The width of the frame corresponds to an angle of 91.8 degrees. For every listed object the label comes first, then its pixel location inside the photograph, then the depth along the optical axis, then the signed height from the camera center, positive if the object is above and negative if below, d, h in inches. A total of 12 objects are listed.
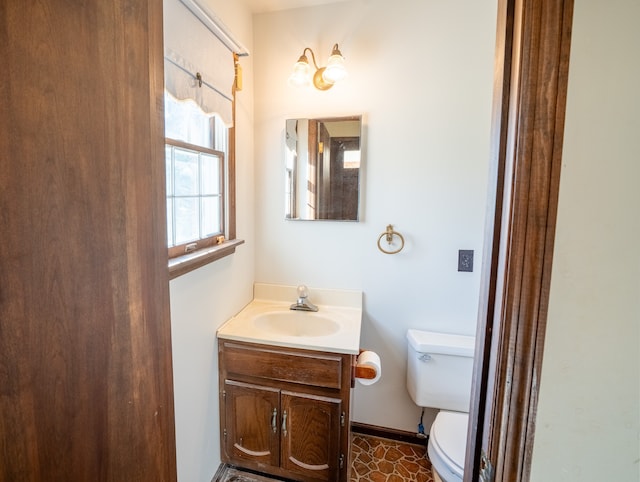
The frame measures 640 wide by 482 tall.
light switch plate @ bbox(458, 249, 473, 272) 70.1 -11.0
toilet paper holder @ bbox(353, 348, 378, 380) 61.6 -32.3
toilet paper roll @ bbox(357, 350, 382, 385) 61.7 -31.0
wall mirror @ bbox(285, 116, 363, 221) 71.9 +9.4
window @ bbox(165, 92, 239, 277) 49.7 +3.6
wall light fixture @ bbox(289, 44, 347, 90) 64.9 +29.3
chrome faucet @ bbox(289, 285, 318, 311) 74.7 -22.9
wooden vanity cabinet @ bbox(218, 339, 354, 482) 59.3 -40.2
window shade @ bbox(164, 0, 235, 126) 44.0 +22.9
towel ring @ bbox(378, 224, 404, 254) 72.7 -6.5
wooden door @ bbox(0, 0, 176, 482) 16.1 -2.4
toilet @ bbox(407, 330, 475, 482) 65.2 -35.4
